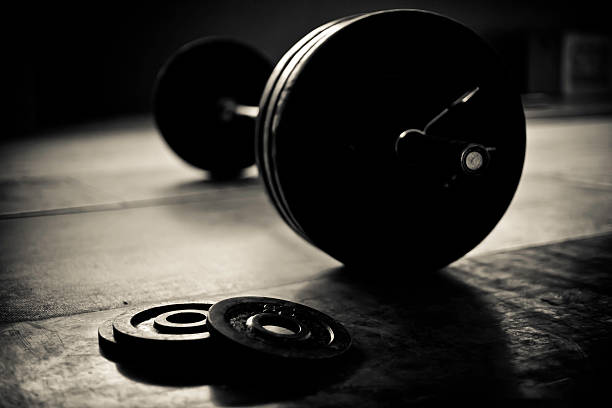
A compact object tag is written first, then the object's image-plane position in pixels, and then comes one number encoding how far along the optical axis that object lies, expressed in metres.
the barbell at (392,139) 1.98
